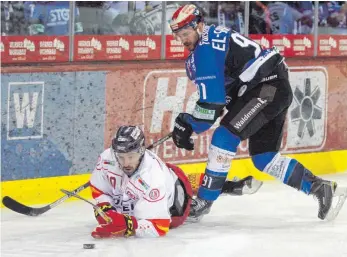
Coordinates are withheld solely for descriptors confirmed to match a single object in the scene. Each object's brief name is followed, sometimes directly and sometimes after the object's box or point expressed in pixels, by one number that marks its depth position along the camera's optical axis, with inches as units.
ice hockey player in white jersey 364.9
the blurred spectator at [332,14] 575.0
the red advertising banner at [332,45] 570.3
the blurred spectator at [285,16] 547.5
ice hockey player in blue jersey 382.8
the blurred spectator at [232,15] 527.8
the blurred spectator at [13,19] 443.4
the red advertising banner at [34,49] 444.0
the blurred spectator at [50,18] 453.8
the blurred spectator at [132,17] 482.5
